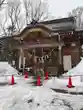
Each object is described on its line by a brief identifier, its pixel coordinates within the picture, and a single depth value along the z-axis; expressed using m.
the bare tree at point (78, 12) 52.44
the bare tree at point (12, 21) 38.01
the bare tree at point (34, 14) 38.97
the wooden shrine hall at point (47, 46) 19.19
